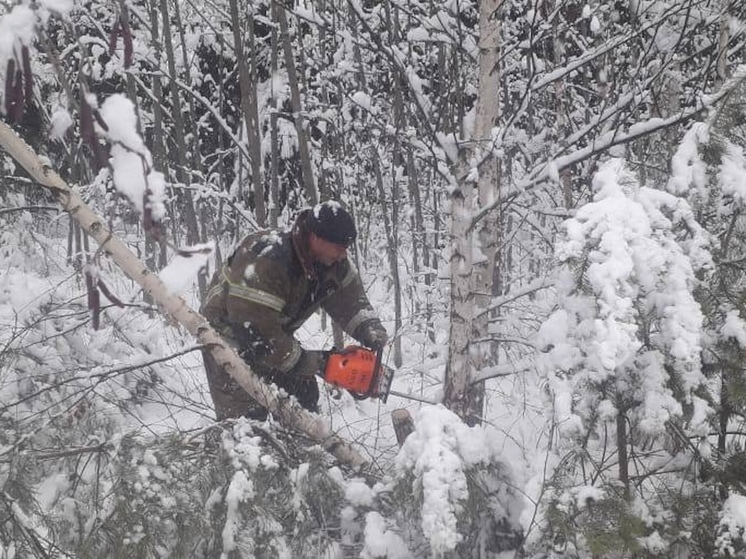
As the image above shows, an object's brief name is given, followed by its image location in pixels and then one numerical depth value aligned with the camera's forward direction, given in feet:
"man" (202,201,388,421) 11.34
